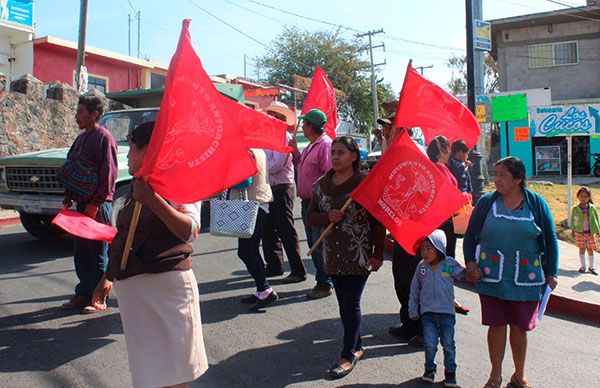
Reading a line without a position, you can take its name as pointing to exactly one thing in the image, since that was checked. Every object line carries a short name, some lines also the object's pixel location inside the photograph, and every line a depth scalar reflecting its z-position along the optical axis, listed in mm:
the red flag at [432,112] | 4047
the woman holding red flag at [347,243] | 3830
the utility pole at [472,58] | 11305
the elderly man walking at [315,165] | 5465
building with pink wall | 22062
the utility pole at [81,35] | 15797
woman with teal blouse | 3666
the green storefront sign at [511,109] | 14344
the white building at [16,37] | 20750
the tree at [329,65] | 39719
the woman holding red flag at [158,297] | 2627
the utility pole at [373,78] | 38812
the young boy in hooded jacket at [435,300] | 3843
